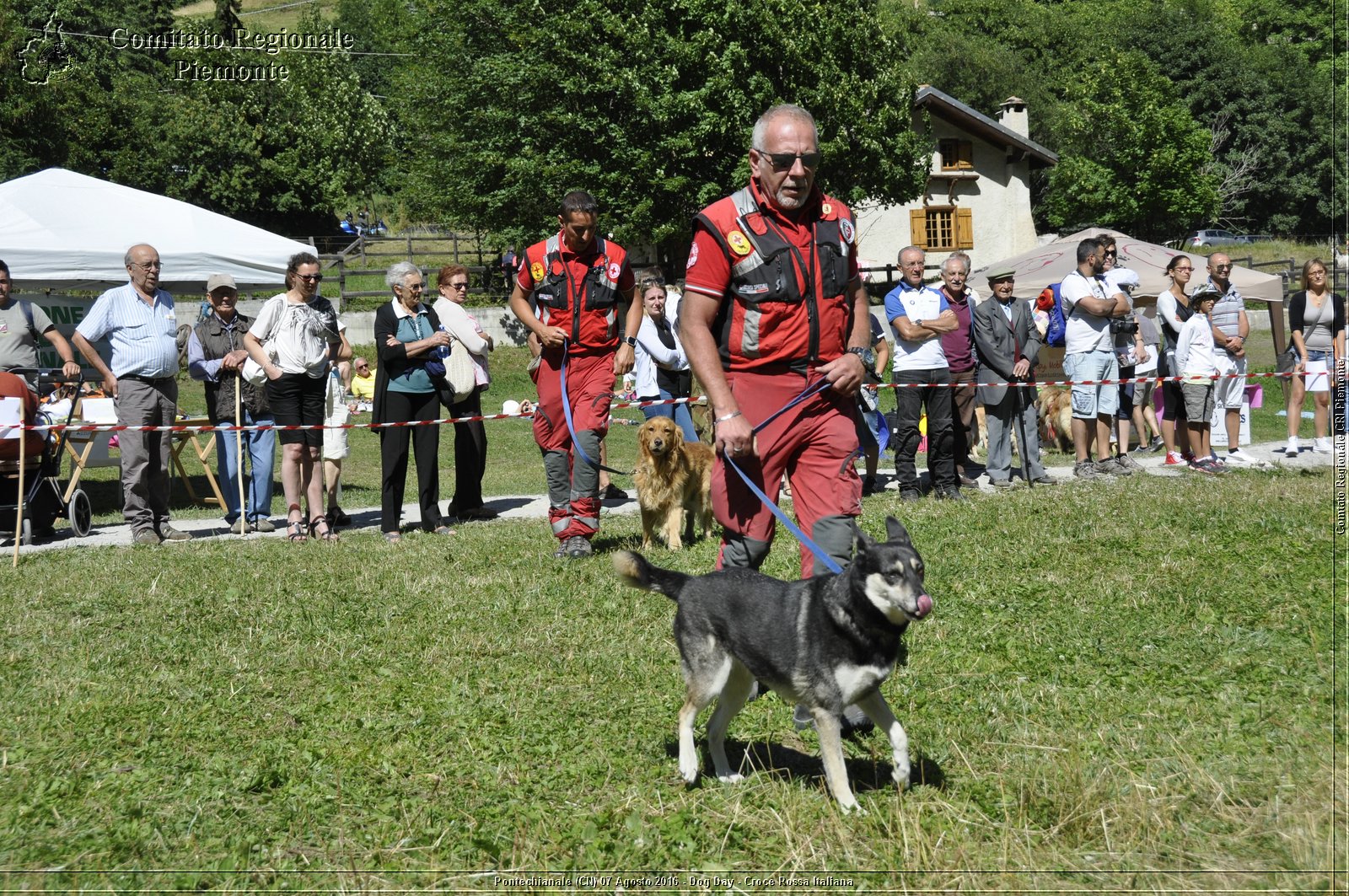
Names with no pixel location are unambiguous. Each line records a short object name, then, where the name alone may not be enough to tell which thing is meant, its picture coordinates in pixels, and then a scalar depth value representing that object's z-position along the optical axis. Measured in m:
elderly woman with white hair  10.24
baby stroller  10.16
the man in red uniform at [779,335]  4.58
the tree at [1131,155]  56.62
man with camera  11.68
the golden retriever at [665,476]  9.27
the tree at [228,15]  63.88
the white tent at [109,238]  13.77
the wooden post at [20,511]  9.30
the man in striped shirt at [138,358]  9.78
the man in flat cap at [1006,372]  11.79
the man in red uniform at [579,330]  8.53
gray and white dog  3.77
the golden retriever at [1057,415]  16.36
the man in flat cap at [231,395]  11.19
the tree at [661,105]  31.53
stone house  46.94
